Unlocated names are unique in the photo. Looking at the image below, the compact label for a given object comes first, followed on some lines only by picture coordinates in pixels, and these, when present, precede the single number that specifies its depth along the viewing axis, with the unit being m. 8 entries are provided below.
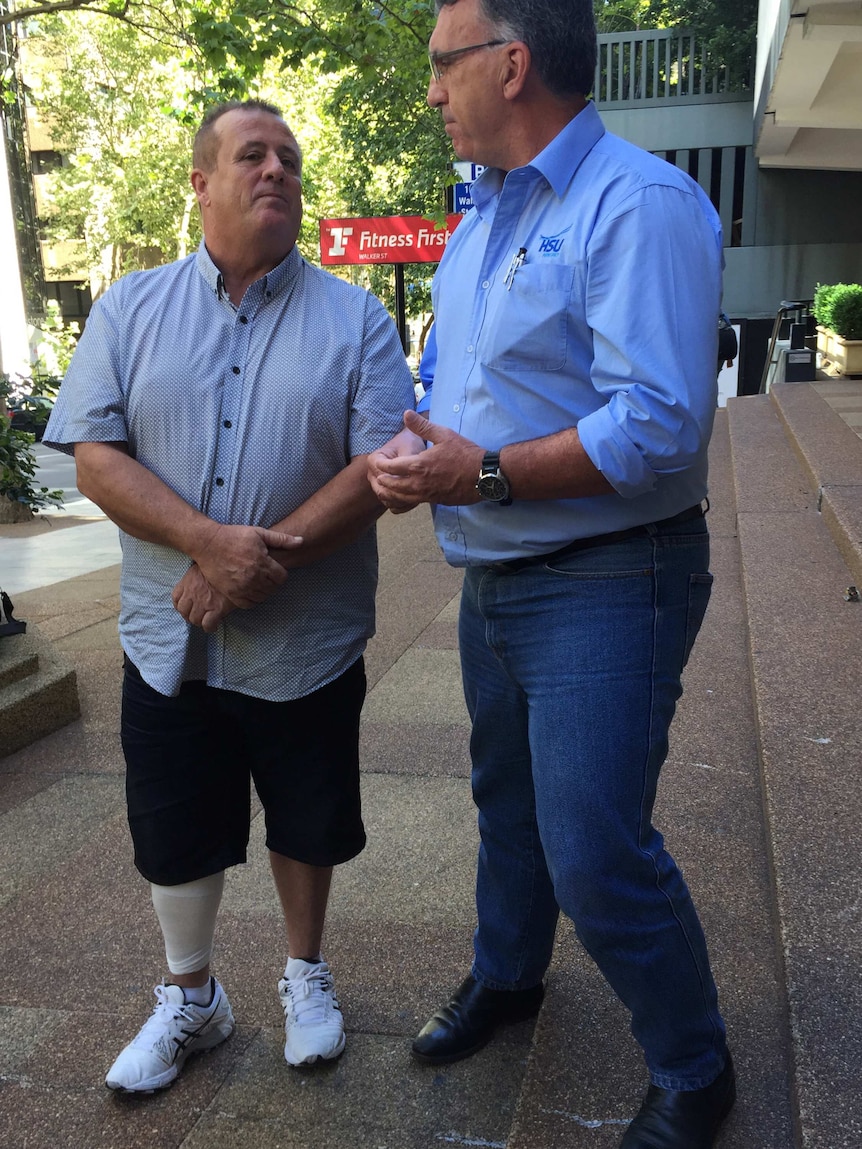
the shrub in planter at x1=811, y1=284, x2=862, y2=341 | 14.18
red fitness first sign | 13.30
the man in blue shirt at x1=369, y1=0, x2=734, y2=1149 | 1.83
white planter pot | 14.54
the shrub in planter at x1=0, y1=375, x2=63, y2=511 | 6.43
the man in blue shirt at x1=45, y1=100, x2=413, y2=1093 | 2.42
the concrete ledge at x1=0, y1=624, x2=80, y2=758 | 4.79
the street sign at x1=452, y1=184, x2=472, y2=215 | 8.85
